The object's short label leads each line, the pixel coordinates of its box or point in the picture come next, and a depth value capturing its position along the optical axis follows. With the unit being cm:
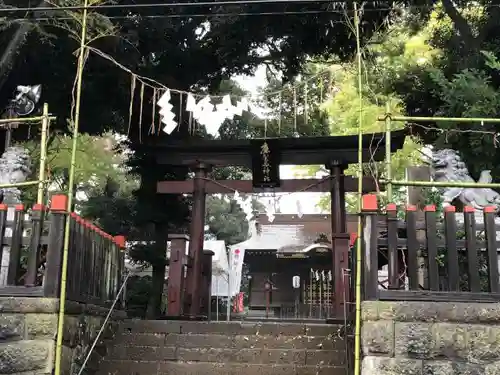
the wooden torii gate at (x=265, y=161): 1194
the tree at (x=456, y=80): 854
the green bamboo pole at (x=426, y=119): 546
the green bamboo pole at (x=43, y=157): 561
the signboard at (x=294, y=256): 2088
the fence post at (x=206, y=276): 1121
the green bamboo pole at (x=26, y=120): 578
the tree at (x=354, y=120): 1544
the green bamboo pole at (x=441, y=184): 534
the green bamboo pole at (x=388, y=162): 548
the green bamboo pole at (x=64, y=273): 536
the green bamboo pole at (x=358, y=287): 513
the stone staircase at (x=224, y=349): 649
